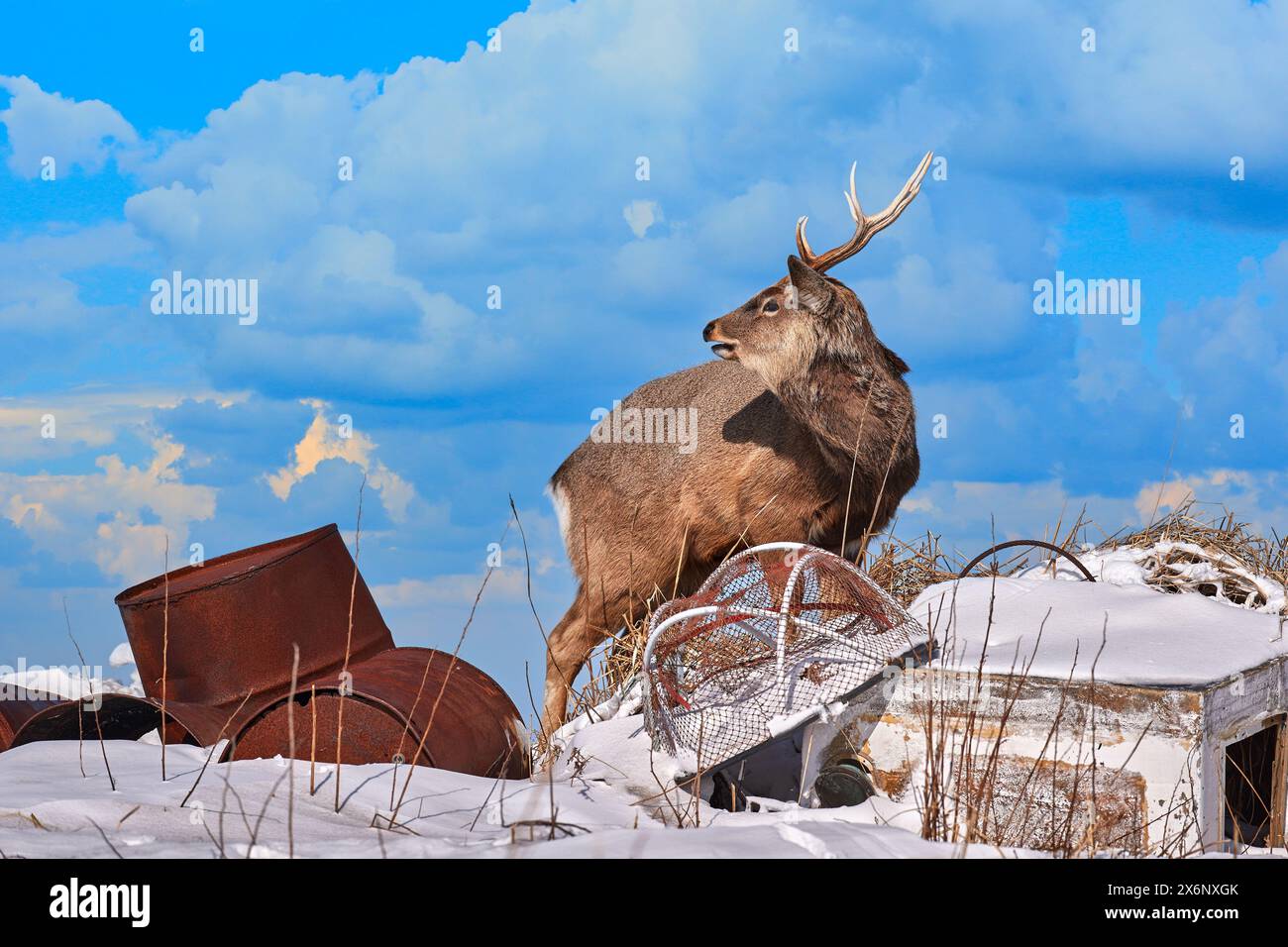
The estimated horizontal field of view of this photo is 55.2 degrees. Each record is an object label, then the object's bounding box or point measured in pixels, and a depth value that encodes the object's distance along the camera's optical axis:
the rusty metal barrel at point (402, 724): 5.74
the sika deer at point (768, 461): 8.20
